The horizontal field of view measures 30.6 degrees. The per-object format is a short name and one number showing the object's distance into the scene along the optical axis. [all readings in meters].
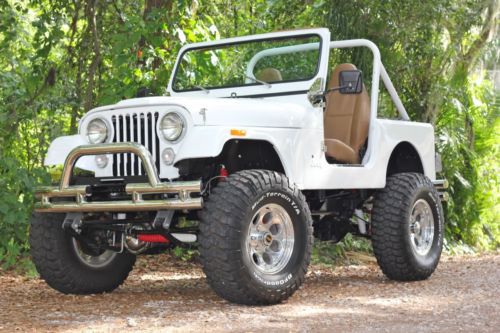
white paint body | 5.70
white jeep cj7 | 5.61
